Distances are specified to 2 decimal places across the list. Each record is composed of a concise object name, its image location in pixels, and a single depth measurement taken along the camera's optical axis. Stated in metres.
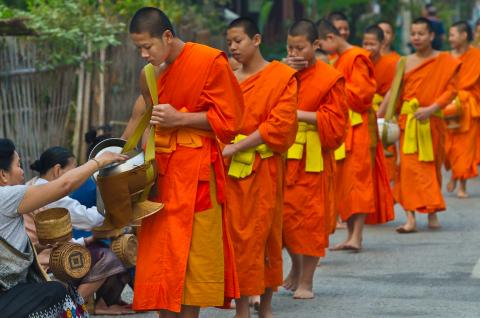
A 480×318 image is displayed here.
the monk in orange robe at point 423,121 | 22.46
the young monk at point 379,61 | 22.72
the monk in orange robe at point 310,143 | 16.19
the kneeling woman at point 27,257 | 11.11
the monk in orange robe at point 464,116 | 27.90
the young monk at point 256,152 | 14.14
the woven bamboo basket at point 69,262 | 12.43
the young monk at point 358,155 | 20.00
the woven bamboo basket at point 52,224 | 12.22
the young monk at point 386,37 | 25.05
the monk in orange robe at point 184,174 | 12.02
